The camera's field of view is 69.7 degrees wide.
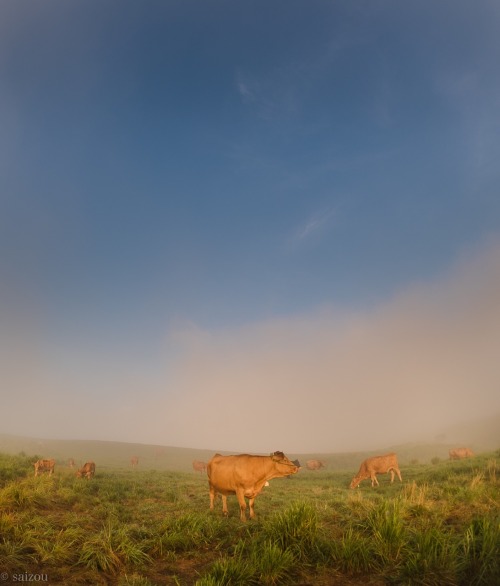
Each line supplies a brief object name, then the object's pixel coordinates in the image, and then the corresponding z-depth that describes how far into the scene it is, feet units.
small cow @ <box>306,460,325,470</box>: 149.86
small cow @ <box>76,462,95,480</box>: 79.37
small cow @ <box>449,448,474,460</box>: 125.08
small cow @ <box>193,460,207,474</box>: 148.15
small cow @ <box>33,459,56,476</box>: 77.05
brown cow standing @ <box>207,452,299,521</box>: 42.68
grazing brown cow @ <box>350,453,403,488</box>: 80.23
